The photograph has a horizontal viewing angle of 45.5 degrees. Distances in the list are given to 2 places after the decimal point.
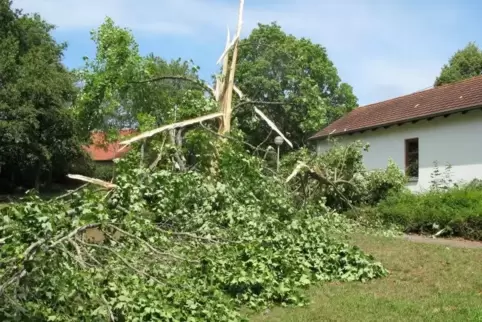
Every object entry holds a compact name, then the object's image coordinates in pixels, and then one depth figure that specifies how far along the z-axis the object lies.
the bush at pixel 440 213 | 11.44
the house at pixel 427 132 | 15.44
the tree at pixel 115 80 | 17.78
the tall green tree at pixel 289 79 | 31.34
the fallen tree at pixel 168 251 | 4.32
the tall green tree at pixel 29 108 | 27.14
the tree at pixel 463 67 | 37.72
